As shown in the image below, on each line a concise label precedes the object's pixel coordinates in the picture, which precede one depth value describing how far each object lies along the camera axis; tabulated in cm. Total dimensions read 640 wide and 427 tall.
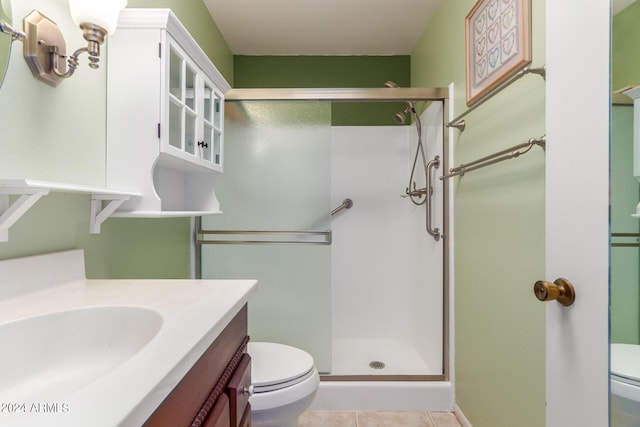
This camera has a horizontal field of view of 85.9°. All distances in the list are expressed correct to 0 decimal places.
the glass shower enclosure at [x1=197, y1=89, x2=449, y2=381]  195
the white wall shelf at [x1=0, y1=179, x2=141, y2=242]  66
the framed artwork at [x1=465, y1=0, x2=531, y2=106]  117
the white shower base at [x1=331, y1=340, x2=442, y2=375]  203
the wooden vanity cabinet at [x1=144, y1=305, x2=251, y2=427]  54
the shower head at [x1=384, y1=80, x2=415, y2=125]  221
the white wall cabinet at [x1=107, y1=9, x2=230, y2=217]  111
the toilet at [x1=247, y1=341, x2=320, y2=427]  125
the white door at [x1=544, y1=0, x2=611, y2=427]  70
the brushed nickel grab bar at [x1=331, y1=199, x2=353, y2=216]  265
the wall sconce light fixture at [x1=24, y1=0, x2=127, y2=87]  83
